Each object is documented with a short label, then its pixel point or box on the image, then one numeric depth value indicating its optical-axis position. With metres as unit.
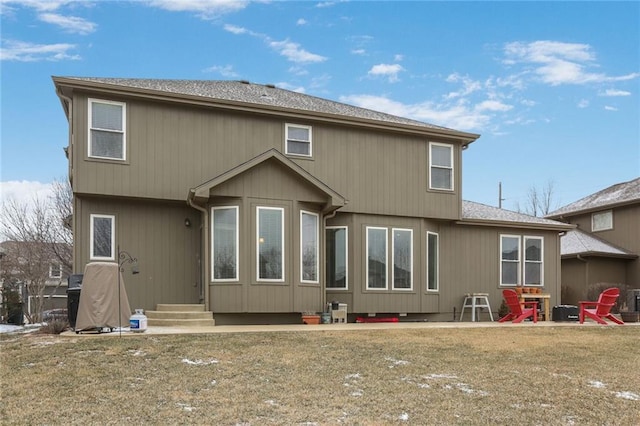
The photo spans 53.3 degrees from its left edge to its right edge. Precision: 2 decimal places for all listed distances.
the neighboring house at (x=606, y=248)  23.49
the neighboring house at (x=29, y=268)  26.23
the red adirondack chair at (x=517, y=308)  16.02
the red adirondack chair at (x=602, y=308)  16.12
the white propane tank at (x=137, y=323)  11.48
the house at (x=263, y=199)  14.10
